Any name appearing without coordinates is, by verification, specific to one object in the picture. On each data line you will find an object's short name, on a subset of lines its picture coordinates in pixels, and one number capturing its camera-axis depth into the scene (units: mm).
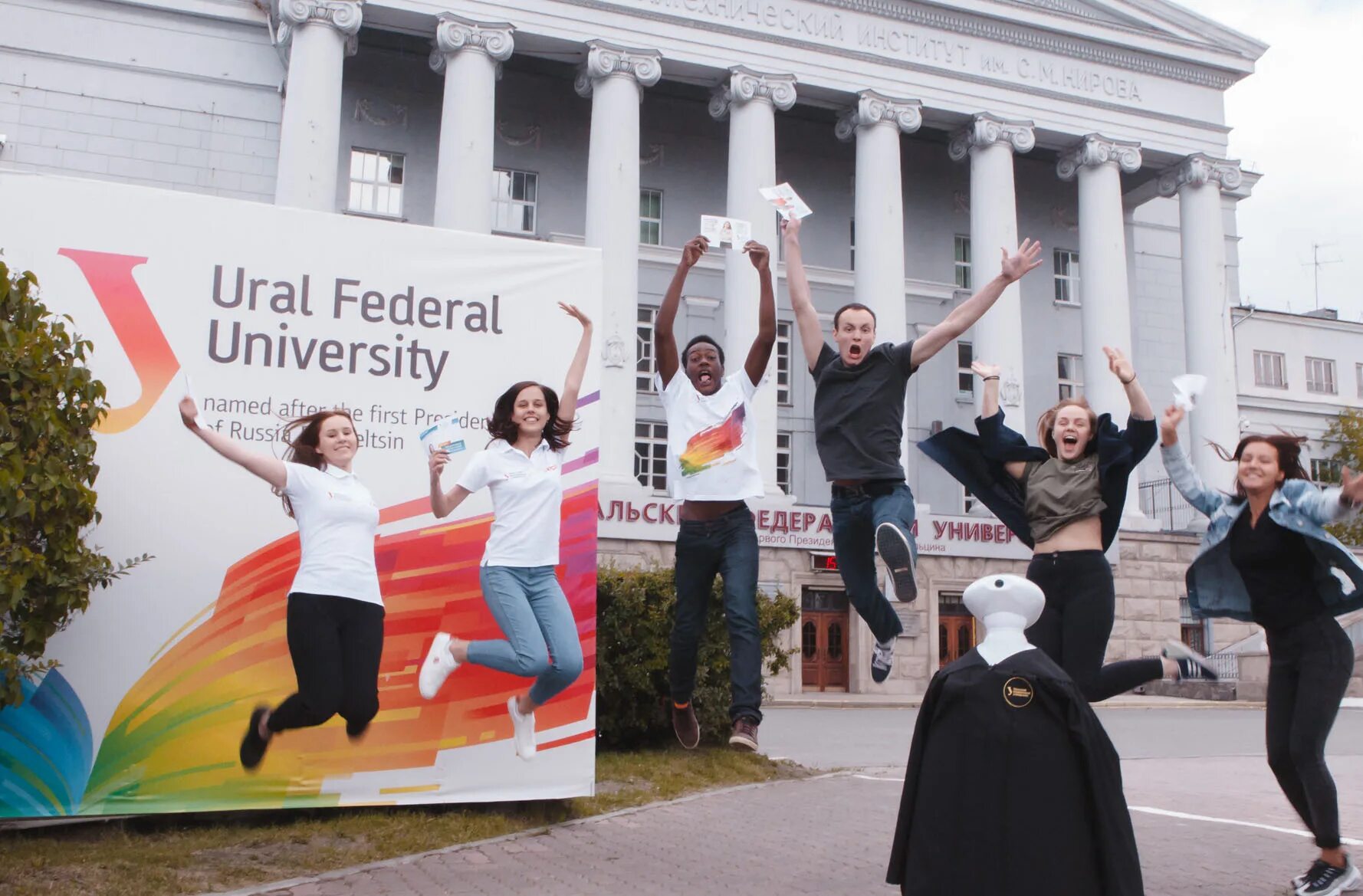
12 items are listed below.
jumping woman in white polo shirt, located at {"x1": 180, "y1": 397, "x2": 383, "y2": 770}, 7824
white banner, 7656
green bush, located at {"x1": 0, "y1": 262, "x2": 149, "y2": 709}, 6359
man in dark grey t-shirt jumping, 6711
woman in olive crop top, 6133
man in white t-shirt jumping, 7273
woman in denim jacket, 6238
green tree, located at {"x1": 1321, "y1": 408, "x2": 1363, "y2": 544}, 43938
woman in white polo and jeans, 8094
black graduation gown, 3629
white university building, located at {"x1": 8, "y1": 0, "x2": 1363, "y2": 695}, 29547
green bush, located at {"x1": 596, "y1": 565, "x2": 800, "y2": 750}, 10820
